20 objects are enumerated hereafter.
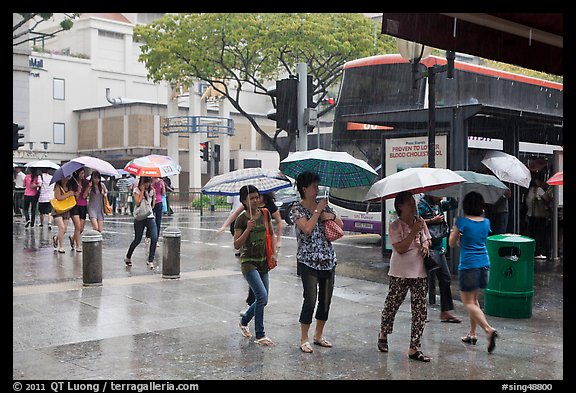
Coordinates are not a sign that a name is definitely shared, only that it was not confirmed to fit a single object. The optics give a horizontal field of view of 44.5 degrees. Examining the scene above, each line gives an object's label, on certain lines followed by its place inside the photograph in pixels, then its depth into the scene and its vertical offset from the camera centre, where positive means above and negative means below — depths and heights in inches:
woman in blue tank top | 280.1 -28.0
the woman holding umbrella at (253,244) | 280.5 -24.5
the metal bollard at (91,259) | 407.2 -44.9
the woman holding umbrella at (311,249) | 265.9 -24.9
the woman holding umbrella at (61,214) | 562.9 -24.8
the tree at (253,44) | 1126.4 +228.2
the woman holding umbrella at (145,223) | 501.4 -29.3
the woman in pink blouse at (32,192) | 810.8 -13.1
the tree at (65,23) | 694.5 +173.3
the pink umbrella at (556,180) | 470.1 +3.8
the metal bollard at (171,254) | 441.4 -45.4
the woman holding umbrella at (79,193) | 562.6 -9.4
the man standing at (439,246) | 330.6 -29.6
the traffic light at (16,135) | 465.2 +31.2
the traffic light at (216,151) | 1587.6 +71.5
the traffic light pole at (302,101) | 474.3 +55.4
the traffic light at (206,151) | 1578.1 +70.5
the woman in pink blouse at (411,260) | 261.7 -28.5
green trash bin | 328.5 -43.0
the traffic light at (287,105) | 474.0 +52.8
